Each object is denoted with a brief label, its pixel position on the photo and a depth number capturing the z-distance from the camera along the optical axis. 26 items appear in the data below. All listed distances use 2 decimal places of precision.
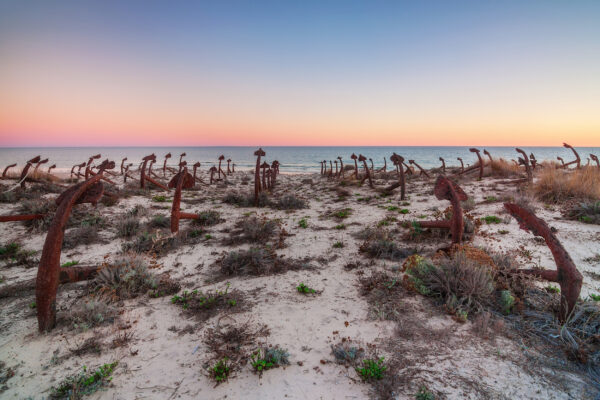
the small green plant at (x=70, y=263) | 4.85
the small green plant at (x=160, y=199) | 10.46
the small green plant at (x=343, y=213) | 8.27
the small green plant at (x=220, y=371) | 2.41
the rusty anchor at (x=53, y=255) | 2.77
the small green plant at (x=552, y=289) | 3.54
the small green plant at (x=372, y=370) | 2.37
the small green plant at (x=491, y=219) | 6.67
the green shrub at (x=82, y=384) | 2.28
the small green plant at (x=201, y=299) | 3.63
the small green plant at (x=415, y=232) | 5.78
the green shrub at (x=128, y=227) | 6.46
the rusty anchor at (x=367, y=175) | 13.23
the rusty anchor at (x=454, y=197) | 3.96
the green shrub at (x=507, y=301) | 3.18
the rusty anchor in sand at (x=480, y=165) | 12.36
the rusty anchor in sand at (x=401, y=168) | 9.69
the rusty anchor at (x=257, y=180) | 9.54
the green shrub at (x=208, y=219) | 7.48
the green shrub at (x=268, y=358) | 2.54
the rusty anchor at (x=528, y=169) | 10.06
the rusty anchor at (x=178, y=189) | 5.39
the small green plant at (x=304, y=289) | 3.98
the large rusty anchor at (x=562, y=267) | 2.70
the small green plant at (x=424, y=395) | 2.15
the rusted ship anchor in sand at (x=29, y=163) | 8.84
